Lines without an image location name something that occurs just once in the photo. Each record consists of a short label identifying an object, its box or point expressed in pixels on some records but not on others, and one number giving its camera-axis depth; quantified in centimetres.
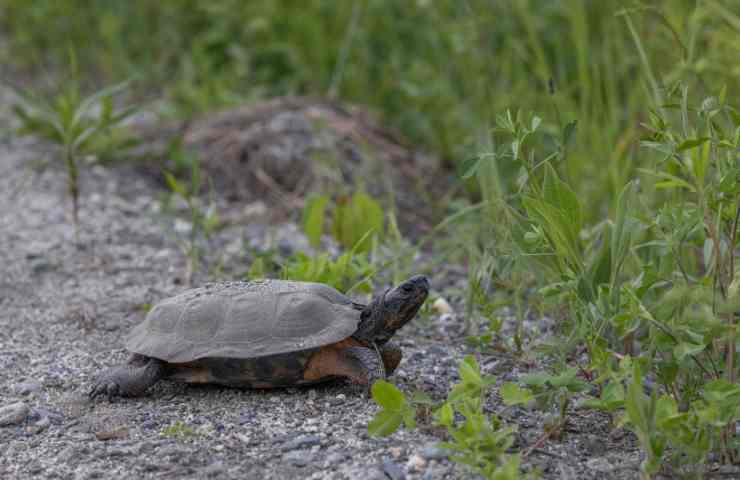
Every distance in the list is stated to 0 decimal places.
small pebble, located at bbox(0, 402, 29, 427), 541
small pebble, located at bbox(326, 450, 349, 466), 484
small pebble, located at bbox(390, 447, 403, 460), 486
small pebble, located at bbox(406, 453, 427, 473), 472
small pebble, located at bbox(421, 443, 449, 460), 478
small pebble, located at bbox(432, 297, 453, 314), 750
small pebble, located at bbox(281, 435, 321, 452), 501
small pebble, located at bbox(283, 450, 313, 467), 485
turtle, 558
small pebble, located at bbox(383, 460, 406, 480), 468
